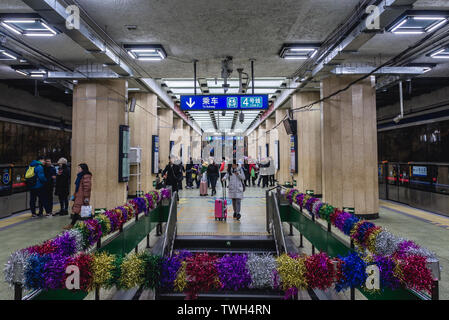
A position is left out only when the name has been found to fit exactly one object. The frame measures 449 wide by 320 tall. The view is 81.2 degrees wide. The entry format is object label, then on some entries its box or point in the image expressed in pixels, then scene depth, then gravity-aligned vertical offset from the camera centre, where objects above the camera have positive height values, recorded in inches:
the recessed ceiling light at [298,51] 257.2 +119.3
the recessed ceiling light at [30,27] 194.1 +111.0
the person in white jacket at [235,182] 284.7 -16.8
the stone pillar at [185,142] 829.5 +79.8
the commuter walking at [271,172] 642.2 -13.7
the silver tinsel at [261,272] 84.4 -34.3
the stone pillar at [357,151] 306.0 +17.6
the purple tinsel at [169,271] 85.4 -34.0
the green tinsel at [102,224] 134.6 -29.5
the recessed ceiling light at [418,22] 185.2 +109.2
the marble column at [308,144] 442.9 +38.1
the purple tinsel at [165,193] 240.8 -25.3
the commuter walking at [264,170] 625.6 -8.6
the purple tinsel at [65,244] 104.3 -31.9
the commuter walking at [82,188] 229.5 -18.6
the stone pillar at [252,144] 1126.6 +103.1
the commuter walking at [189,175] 625.6 -19.7
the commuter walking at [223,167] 474.6 -1.7
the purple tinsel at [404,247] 87.9 -28.7
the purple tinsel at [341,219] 135.4 -27.9
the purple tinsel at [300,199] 197.0 -25.1
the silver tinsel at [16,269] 79.6 -31.1
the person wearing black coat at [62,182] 317.7 -18.1
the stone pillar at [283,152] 597.3 +34.0
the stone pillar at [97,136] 305.3 +36.3
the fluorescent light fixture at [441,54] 262.1 +115.8
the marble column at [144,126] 452.1 +71.6
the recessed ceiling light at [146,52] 256.4 +117.9
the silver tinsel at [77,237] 115.0 -30.9
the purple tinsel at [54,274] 81.3 -33.2
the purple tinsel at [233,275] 84.9 -35.4
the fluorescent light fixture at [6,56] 246.2 +113.4
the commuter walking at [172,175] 352.5 -11.2
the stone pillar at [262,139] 882.0 +97.3
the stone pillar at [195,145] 1087.0 +93.6
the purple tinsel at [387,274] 81.1 -33.6
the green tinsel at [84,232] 120.6 -30.1
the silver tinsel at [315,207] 167.4 -26.1
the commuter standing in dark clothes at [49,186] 312.8 -22.5
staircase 201.1 -61.0
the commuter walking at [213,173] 466.0 -11.5
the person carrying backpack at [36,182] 303.0 -17.4
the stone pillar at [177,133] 774.5 +101.2
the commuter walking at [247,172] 658.3 -14.0
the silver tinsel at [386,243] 99.5 -30.1
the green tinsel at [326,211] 151.0 -26.6
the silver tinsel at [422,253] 82.7 -28.2
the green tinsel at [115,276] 86.0 -36.0
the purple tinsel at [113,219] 145.2 -29.2
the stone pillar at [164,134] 560.5 +70.8
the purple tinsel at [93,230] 125.1 -31.0
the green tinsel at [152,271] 86.1 -34.3
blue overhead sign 283.4 +70.4
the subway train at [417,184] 341.1 -28.0
